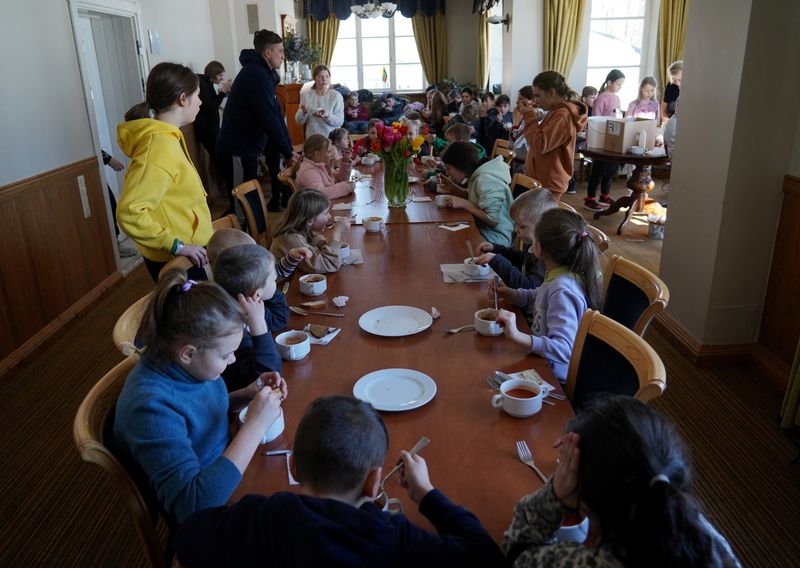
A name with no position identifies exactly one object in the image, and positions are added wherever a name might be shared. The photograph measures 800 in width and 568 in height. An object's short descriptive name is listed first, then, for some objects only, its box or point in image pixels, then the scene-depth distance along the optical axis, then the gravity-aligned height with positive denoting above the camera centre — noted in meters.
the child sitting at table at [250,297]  1.58 -0.58
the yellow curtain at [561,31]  7.62 +0.39
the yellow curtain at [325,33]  11.95 +0.67
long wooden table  1.19 -0.75
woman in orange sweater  3.81 -0.40
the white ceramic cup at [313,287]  2.16 -0.72
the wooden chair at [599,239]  2.38 -0.65
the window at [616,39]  8.53 +0.30
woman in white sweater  6.50 -0.38
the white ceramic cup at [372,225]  2.99 -0.72
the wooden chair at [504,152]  4.71 -0.66
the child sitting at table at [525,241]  2.43 -0.68
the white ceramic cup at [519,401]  1.36 -0.71
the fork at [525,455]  1.21 -0.74
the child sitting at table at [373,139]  3.24 -0.35
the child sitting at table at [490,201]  3.30 -0.69
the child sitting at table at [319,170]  3.88 -0.61
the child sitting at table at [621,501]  0.79 -0.58
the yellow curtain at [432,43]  12.17 +0.44
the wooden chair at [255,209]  3.55 -0.78
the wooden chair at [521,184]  3.59 -0.67
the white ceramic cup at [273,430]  1.31 -0.73
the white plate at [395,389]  1.44 -0.74
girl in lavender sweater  1.83 -0.64
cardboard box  5.32 -0.57
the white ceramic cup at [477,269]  2.27 -0.71
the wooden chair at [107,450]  1.19 -0.69
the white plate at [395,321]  1.83 -0.74
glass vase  3.34 -0.58
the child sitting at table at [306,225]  2.61 -0.65
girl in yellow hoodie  2.29 -0.37
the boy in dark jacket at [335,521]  0.88 -0.63
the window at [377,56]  12.39 +0.24
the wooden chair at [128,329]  1.57 -0.64
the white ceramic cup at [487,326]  1.78 -0.71
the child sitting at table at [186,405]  1.15 -0.63
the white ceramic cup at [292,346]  1.67 -0.72
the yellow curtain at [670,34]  8.05 +0.34
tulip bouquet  3.22 -0.42
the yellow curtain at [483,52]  10.95 +0.24
